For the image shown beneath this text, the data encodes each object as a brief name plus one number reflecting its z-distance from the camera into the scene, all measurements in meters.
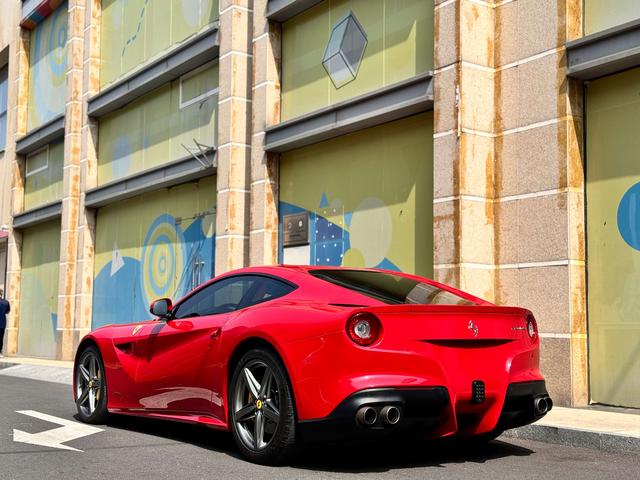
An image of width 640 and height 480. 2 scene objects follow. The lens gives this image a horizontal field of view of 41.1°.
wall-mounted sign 12.86
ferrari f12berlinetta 4.88
